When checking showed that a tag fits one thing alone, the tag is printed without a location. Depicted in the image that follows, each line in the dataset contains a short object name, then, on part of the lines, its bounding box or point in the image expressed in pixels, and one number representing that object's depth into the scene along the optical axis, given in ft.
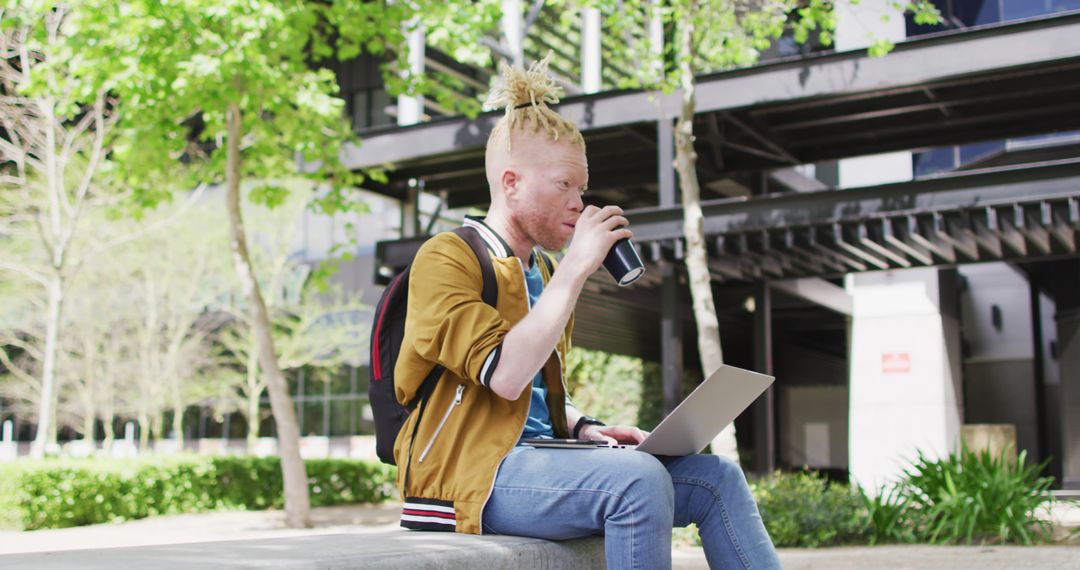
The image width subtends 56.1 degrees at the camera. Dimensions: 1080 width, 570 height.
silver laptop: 7.83
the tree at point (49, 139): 37.50
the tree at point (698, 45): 32.17
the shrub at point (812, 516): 29.50
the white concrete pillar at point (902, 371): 50.96
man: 7.70
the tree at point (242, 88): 35.22
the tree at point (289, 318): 88.28
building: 38.45
